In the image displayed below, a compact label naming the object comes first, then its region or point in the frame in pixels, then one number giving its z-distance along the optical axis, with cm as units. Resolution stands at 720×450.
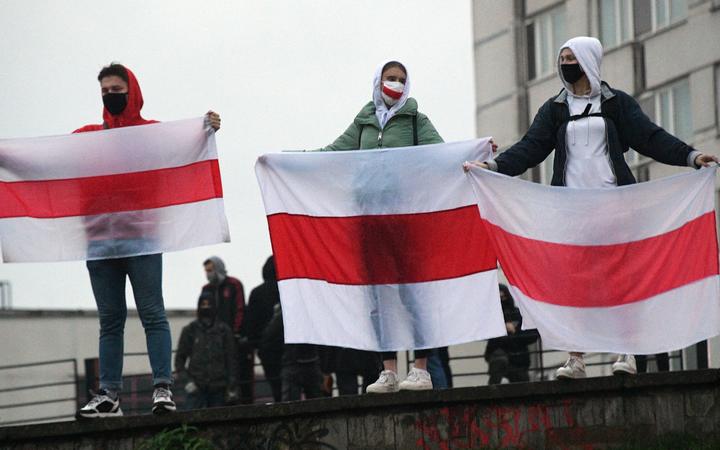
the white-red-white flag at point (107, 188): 1578
